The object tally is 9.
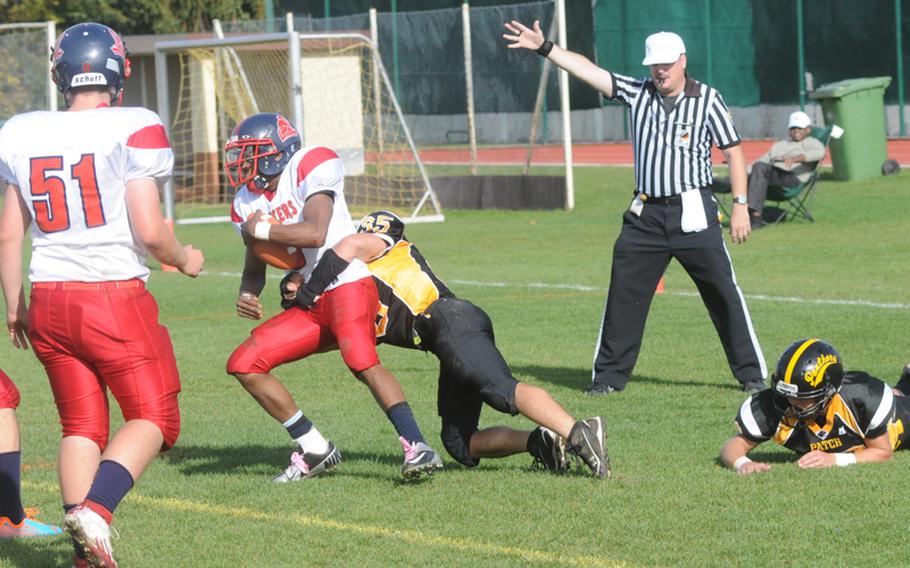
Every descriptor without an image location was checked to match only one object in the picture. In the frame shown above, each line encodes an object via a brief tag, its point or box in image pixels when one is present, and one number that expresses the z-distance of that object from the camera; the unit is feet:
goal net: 152.76
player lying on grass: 42.14
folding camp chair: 119.85
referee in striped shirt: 57.88
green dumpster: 142.00
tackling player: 41.29
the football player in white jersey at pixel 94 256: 32.48
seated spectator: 117.39
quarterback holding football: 42.14
